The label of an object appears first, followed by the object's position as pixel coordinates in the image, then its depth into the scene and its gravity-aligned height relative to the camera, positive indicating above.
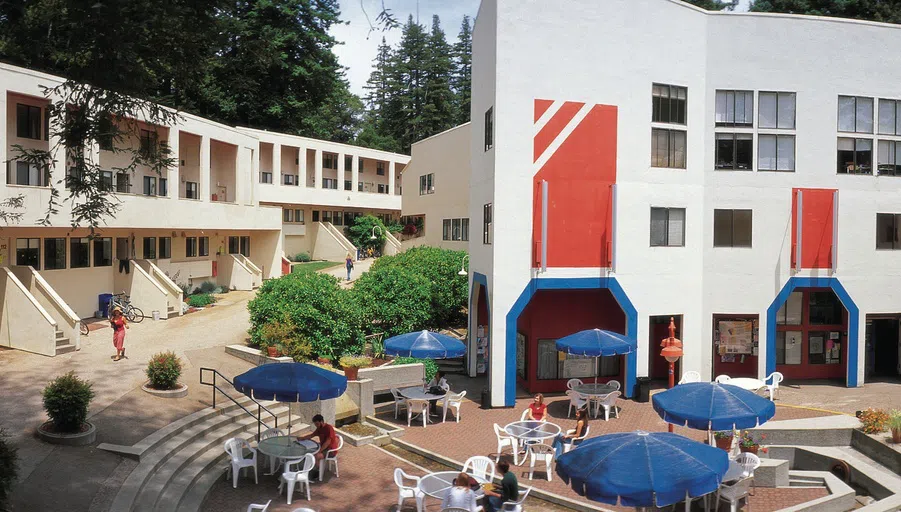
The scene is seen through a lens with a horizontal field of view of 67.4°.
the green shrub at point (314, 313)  21.95 -2.31
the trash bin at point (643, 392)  21.50 -4.64
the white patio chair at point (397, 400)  19.10 -4.50
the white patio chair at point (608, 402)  19.27 -4.47
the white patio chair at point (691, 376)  21.31 -4.11
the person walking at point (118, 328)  20.78 -2.71
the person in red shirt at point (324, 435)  14.20 -4.06
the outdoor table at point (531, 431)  15.09 -4.32
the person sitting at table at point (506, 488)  10.95 -3.97
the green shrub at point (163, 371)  17.56 -3.39
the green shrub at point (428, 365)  21.72 -3.90
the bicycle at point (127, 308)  29.06 -2.92
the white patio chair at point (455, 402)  18.97 -4.44
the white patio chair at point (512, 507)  11.24 -4.37
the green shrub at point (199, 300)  33.22 -2.93
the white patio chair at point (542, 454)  14.42 -4.76
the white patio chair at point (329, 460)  14.24 -4.64
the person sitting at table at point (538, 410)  17.02 -4.17
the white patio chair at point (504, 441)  15.56 -4.74
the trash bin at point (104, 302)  29.58 -2.72
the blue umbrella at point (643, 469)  9.04 -3.11
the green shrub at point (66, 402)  13.19 -3.17
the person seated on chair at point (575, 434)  15.05 -4.31
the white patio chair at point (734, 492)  12.27 -4.48
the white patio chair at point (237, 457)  13.48 -4.32
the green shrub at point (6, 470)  8.79 -3.15
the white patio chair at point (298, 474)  12.99 -4.51
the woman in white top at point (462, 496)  10.75 -4.01
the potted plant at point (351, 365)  19.39 -3.52
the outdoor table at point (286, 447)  13.61 -4.22
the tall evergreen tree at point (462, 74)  77.25 +19.69
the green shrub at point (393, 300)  25.31 -2.17
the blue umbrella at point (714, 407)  12.06 -2.95
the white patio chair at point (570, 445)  15.46 -4.58
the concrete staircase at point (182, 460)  11.74 -4.39
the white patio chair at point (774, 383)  21.02 -4.27
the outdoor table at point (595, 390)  19.27 -4.24
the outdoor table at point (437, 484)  11.95 -4.39
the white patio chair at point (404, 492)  12.18 -4.52
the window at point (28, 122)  25.81 +4.57
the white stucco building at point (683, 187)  21.08 +1.97
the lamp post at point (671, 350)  16.69 -2.56
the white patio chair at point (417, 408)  18.61 -4.64
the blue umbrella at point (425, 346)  18.70 -2.86
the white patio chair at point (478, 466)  13.29 -4.41
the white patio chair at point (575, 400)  19.75 -4.54
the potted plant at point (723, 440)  14.44 -4.13
